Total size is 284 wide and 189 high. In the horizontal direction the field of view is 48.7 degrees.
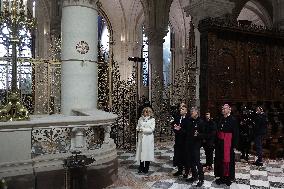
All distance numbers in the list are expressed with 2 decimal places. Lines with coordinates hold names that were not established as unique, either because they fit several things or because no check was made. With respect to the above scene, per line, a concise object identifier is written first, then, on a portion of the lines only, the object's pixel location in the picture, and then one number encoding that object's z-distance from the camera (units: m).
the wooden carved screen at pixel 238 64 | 11.68
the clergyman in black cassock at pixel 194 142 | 6.73
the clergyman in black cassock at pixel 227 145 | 6.85
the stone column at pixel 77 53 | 8.84
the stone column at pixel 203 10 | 11.63
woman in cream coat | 7.64
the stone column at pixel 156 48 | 17.81
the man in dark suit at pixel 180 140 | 7.12
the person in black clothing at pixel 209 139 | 7.18
